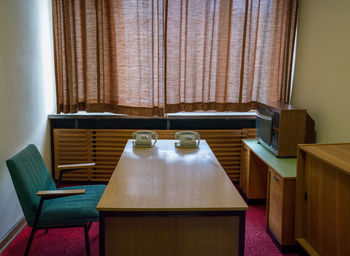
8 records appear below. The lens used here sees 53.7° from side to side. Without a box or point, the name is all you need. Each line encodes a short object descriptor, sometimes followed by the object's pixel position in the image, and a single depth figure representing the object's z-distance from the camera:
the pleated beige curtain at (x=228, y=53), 4.25
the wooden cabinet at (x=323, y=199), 2.17
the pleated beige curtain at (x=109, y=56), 4.19
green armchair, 2.63
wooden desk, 2.12
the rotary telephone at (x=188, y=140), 3.52
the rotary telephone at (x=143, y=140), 3.53
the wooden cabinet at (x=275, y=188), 2.94
